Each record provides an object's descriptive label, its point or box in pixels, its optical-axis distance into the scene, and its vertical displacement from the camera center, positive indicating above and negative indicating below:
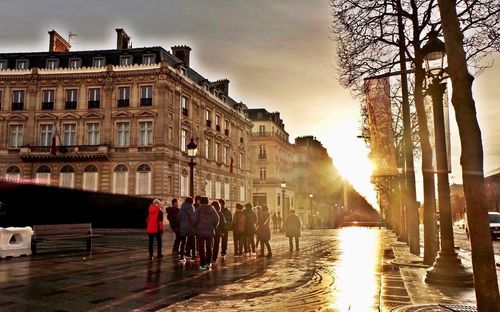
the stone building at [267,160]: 69.81 +8.85
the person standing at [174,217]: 14.91 +0.05
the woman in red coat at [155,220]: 13.86 -0.02
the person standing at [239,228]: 16.24 -0.35
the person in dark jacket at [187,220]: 12.47 -0.03
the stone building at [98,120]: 42.38 +9.39
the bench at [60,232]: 14.23 -0.37
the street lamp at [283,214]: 67.41 +0.51
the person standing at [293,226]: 18.72 -0.36
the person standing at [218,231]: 13.71 -0.41
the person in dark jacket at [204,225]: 11.49 -0.16
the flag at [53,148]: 42.44 +6.69
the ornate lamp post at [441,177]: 8.59 +0.77
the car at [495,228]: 27.89 -0.85
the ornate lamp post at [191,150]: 21.16 +3.14
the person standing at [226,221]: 15.87 -0.14
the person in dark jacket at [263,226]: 16.27 -0.29
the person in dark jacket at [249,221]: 16.31 -0.11
